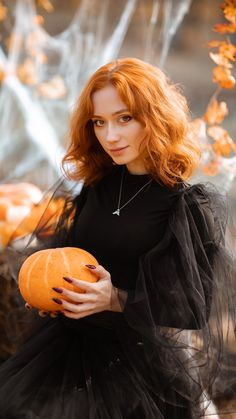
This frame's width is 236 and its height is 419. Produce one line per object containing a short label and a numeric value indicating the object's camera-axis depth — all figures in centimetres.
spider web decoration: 380
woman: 186
